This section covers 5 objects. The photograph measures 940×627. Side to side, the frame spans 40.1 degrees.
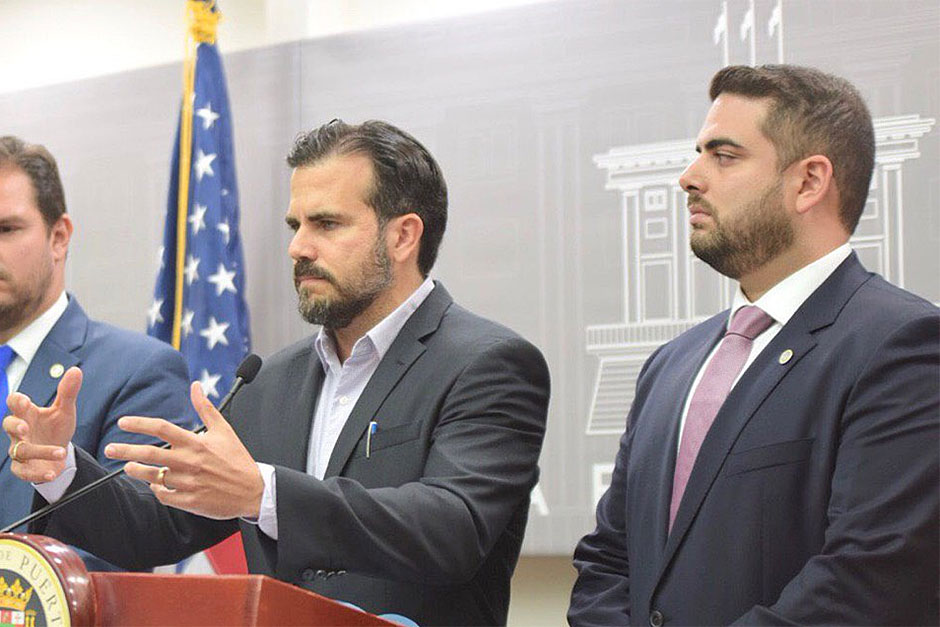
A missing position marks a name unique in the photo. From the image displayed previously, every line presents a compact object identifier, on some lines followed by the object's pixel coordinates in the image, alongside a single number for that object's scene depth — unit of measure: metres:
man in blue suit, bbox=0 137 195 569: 3.35
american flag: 4.98
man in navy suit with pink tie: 2.18
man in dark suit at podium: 2.32
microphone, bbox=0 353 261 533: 2.53
